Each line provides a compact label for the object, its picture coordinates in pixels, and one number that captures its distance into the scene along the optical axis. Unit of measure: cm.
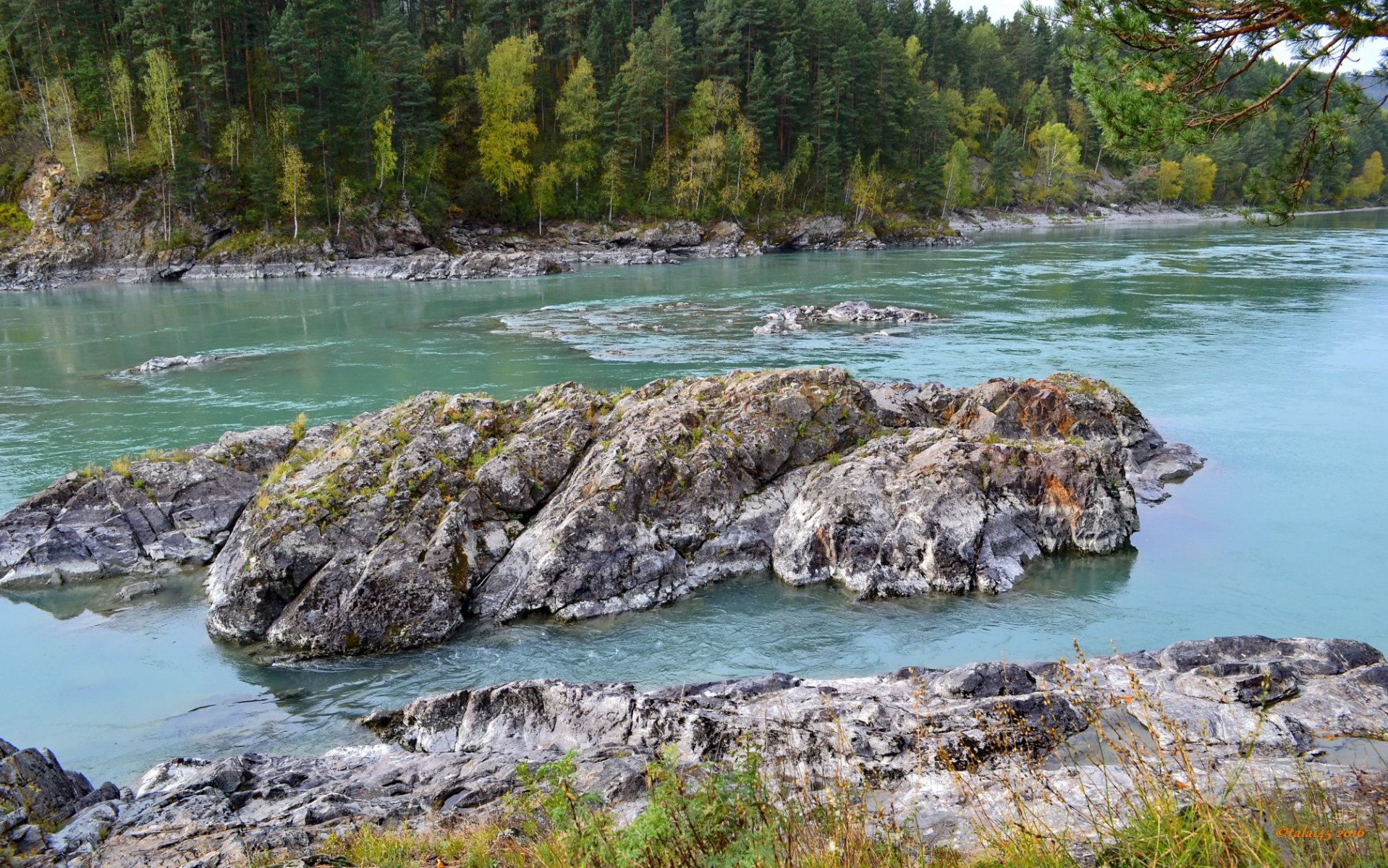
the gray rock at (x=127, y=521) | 1599
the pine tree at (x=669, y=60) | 8412
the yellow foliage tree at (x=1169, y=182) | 11800
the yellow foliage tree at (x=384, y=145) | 7162
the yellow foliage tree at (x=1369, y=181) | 13675
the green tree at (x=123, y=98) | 6712
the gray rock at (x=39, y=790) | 802
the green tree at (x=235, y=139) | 7012
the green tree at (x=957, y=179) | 9762
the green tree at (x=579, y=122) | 8219
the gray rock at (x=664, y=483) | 1443
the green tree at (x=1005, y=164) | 10575
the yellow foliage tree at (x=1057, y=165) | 11350
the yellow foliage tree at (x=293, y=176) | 6694
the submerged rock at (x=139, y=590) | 1536
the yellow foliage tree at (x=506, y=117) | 7956
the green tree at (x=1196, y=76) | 838
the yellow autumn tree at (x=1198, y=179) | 12019
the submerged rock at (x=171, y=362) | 3200
